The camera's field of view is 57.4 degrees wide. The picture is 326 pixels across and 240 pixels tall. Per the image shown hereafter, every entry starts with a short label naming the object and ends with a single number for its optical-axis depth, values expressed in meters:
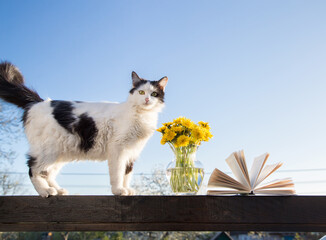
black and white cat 1.30
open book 1.15
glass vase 1.34
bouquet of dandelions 1.35
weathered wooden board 1.04
